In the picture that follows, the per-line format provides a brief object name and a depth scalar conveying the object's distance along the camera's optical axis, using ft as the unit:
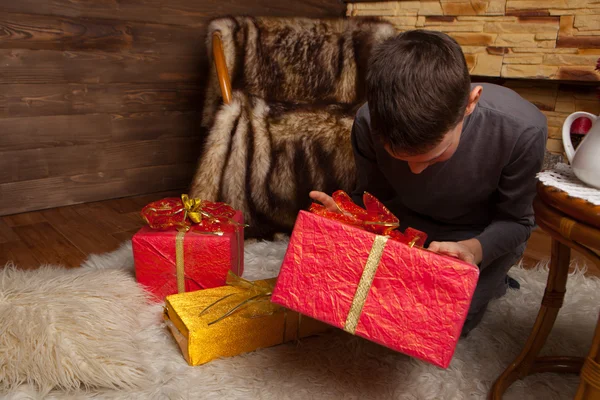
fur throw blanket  5.47
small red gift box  3.92
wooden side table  2.05
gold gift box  3.31
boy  2.40
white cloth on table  2.10
